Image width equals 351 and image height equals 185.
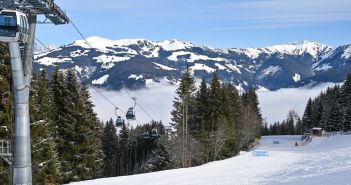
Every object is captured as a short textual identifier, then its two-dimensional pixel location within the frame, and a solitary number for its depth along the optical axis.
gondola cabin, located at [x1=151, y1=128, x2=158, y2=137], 50.78
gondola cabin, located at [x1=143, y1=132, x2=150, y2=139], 51.02
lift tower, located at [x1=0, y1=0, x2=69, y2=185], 18.62
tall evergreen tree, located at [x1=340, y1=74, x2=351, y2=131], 91.56
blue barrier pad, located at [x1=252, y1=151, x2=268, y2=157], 51.94
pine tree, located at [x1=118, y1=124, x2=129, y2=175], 105.35
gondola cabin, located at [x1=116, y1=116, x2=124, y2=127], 41.59
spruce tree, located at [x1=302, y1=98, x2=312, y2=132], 122.84
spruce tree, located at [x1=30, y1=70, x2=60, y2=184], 30.52
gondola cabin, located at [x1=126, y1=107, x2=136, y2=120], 39.85
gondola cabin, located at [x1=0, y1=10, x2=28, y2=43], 16.59
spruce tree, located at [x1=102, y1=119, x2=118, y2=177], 88.88
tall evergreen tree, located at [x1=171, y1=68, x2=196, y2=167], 56.51
